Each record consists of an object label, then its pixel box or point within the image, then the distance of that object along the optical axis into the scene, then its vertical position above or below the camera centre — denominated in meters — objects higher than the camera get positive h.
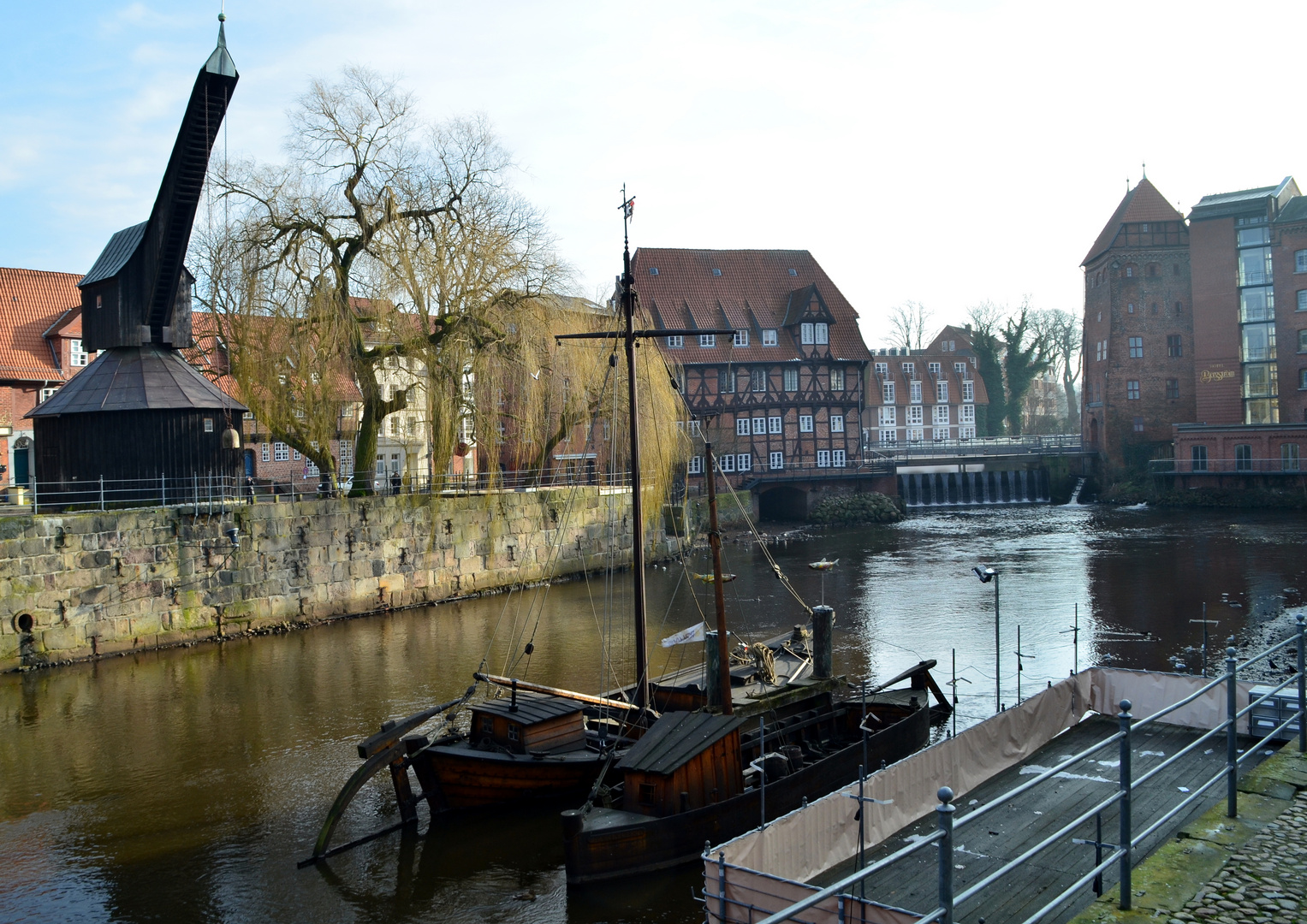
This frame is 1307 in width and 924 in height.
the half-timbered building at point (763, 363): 49.03 +4.70
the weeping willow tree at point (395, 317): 24.44 +3.90
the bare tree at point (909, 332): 85.49 +10.37
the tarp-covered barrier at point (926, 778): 7.31 -2.90
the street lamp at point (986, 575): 14.03 -1.71
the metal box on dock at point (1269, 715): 9.45 -2.66
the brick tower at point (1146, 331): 56.16 +6.55
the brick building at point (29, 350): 32.09 +4.26
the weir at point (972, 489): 55.12 -1.95
